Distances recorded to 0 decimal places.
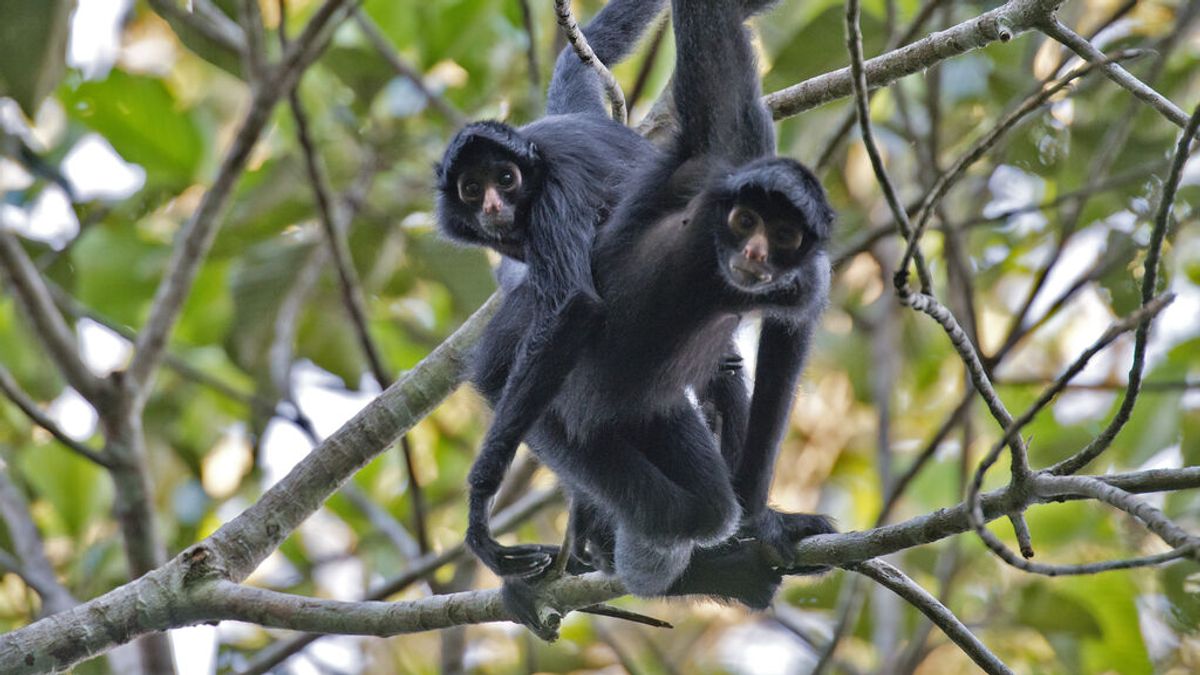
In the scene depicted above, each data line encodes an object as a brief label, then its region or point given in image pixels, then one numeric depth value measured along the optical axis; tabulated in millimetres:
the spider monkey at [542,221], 10219
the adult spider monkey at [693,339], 9562
